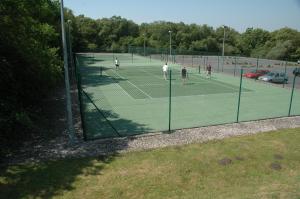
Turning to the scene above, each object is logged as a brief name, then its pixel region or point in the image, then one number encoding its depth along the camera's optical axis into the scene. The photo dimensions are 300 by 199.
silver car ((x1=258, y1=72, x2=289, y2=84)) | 28.83
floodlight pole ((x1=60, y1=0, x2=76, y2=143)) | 9.83
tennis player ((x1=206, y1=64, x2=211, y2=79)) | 29.87
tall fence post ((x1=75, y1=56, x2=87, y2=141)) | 10.37
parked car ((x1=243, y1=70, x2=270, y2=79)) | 30.95
